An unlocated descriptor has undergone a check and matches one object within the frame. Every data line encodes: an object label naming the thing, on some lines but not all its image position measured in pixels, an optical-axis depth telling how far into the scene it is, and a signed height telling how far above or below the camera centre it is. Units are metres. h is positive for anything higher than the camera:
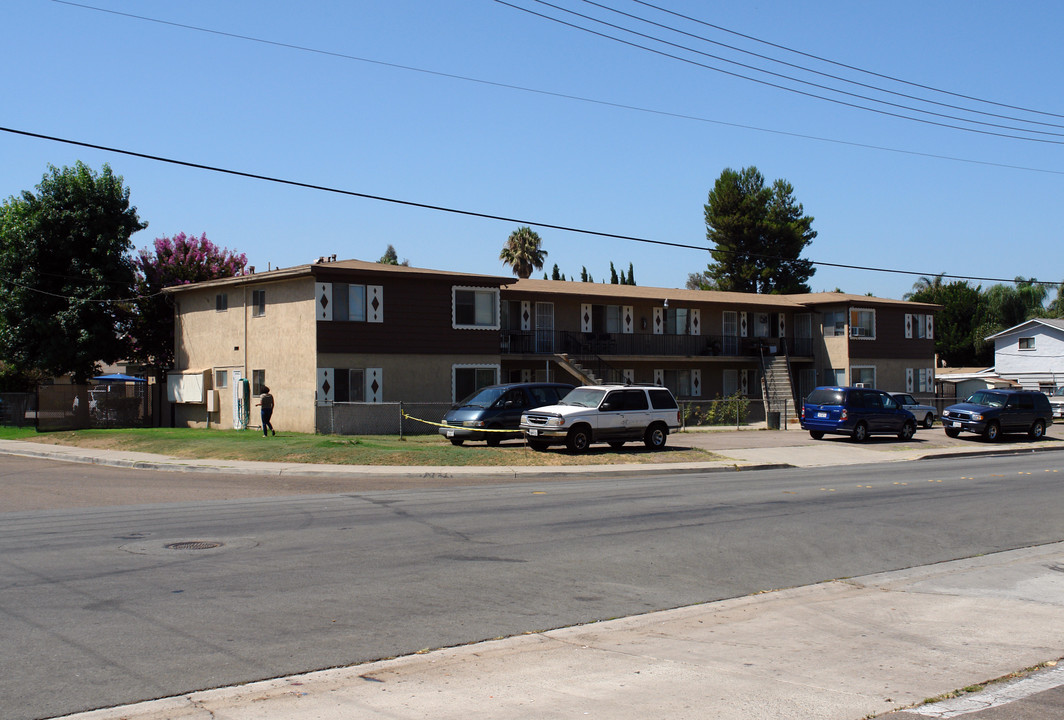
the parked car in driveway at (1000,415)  33.91 -1.13
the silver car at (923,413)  40.69 -1.24
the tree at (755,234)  78.12 +12.93
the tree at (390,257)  92.68 +13.55
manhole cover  11.09 -1.83
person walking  30.31 -0.51
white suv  24.86 -0.82
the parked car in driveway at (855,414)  32.09 -1.01
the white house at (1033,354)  65.88 +2.15
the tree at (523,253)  74.19 +10.94
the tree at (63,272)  39.91 +5.35
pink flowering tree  42.88 +5.56
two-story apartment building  33.25 +2.23
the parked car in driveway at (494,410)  26.78 -0.61
